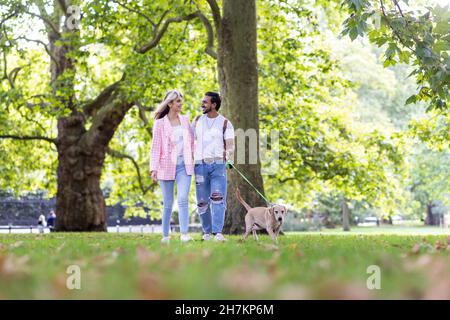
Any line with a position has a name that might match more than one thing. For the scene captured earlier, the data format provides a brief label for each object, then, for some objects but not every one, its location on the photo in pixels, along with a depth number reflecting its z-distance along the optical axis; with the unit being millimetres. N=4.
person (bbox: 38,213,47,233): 31483
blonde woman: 8734
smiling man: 9109
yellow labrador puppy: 8828
